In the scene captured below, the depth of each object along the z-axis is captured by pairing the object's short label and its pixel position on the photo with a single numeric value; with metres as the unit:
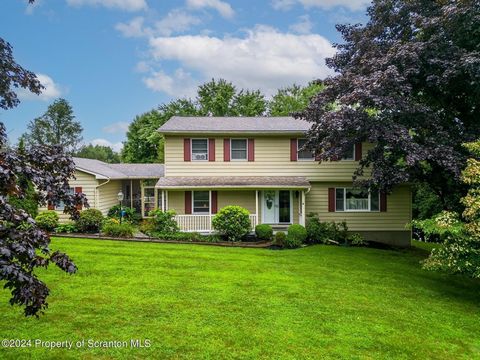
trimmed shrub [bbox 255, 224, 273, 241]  15.62
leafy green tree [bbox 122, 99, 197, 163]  38.50
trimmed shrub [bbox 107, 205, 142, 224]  19.63
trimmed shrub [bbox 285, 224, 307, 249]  14.74
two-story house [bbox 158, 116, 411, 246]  17.23
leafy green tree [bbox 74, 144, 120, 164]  60.04
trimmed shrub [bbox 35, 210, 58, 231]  15.84
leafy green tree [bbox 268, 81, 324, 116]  39.09
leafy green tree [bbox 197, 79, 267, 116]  37.81
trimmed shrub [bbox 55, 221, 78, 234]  15.80
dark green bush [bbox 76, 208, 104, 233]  15.75
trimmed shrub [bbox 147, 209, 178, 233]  15.64
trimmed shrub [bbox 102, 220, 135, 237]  15.05
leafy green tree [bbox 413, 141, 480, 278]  8.01
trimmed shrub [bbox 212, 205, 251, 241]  15.38
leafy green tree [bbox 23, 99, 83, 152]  52.91
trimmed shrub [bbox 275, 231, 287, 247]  14.83
